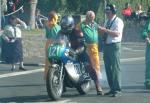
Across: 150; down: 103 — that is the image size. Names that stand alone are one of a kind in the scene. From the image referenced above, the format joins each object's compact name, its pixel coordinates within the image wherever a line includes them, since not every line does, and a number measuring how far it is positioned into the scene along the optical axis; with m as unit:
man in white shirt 14.05
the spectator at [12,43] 20.28
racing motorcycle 13.52
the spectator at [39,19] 34.79
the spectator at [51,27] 16.38
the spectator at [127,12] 35.94
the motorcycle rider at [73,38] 14.07
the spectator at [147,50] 15.02
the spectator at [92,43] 14.36
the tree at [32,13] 29.64
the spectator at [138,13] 35.68
